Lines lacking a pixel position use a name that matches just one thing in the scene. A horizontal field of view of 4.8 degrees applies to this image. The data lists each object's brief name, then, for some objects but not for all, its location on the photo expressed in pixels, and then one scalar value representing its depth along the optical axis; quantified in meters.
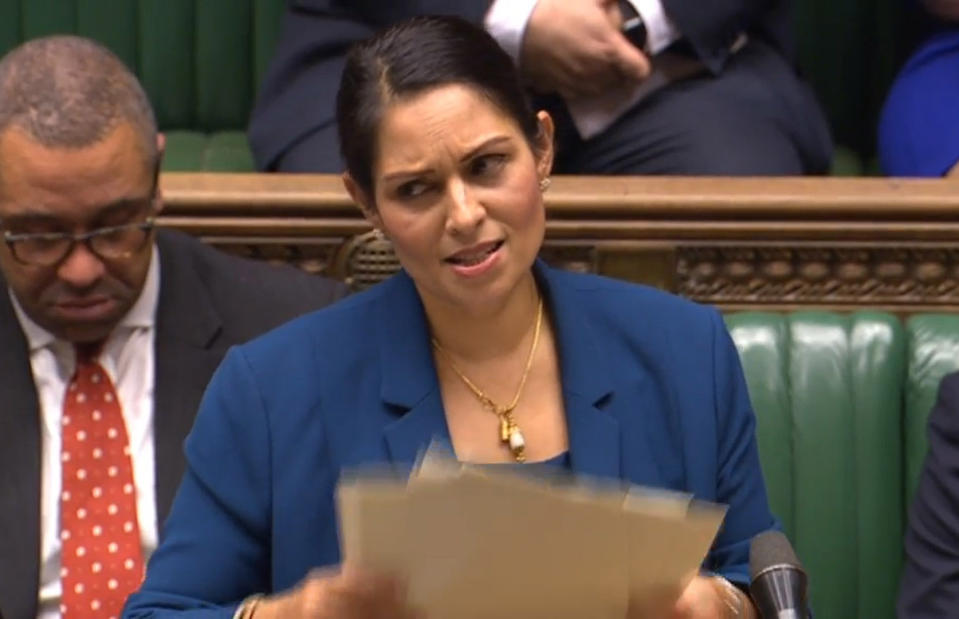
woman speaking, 9.33
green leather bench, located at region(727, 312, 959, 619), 9.97
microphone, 8.98
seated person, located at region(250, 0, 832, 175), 10.10
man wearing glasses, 9.67
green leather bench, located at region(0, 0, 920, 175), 10.62
